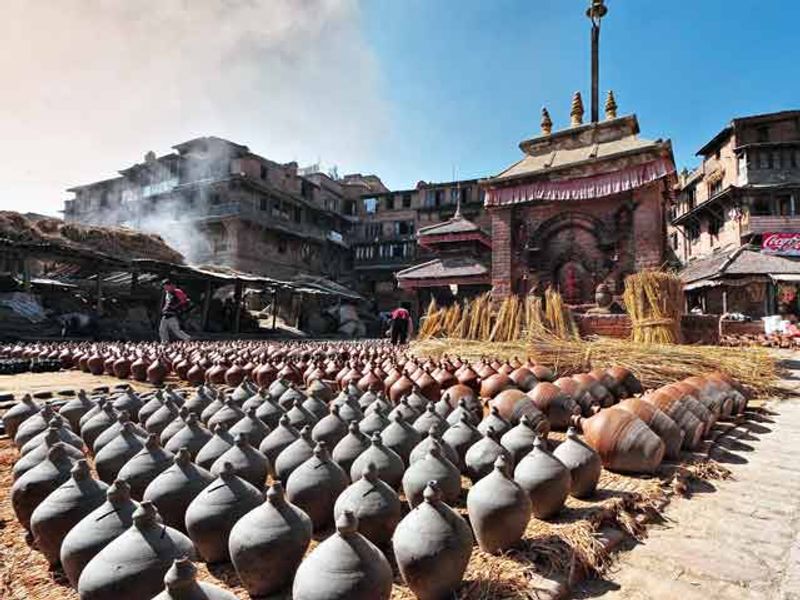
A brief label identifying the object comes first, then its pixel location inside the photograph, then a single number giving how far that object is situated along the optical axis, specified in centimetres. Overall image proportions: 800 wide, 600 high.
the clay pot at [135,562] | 145
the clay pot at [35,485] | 217
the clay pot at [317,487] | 222
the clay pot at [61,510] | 189
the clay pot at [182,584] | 121
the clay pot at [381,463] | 247
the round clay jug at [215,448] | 267
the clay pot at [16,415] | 368
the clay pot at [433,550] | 165
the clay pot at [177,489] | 212
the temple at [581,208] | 1167
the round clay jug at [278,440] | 288
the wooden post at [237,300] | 2100
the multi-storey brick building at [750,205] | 2395
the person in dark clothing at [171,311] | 1116
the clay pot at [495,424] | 313
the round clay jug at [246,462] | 247
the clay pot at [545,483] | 228
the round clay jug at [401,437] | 288
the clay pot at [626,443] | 299
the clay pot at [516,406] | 371
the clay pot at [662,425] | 328
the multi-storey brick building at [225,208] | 3231
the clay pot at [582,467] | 255
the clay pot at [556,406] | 410
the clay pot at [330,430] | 312
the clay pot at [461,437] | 290
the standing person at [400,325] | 1298
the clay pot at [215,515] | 192
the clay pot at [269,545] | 168
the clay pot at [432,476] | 227
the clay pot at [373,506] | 199
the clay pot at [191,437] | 291
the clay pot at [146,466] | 237
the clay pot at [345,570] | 144
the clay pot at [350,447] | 268
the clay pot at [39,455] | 250
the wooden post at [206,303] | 1999
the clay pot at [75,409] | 372
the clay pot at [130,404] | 395
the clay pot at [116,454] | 262
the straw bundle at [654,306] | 757
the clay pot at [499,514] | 196
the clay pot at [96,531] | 167
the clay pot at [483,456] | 263
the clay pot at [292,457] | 258
